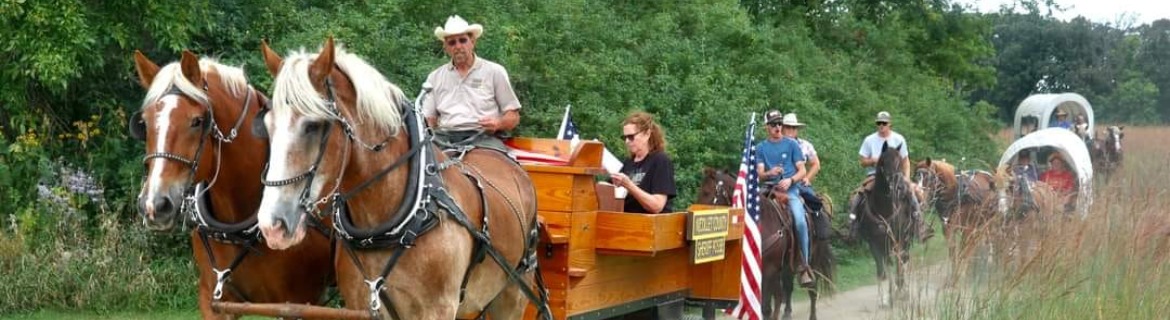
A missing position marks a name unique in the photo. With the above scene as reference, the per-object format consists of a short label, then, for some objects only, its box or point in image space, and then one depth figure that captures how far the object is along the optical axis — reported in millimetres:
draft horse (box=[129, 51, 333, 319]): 6152
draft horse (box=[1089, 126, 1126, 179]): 22556
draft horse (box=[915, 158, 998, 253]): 14734
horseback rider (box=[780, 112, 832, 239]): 12688
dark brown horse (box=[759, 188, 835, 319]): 11633
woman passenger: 8352
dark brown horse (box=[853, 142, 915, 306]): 13453
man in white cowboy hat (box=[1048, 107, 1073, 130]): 26031
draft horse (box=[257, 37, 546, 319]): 5328
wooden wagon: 7496
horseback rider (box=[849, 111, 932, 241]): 14656
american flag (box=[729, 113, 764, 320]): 10477
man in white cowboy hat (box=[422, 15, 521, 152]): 7391
